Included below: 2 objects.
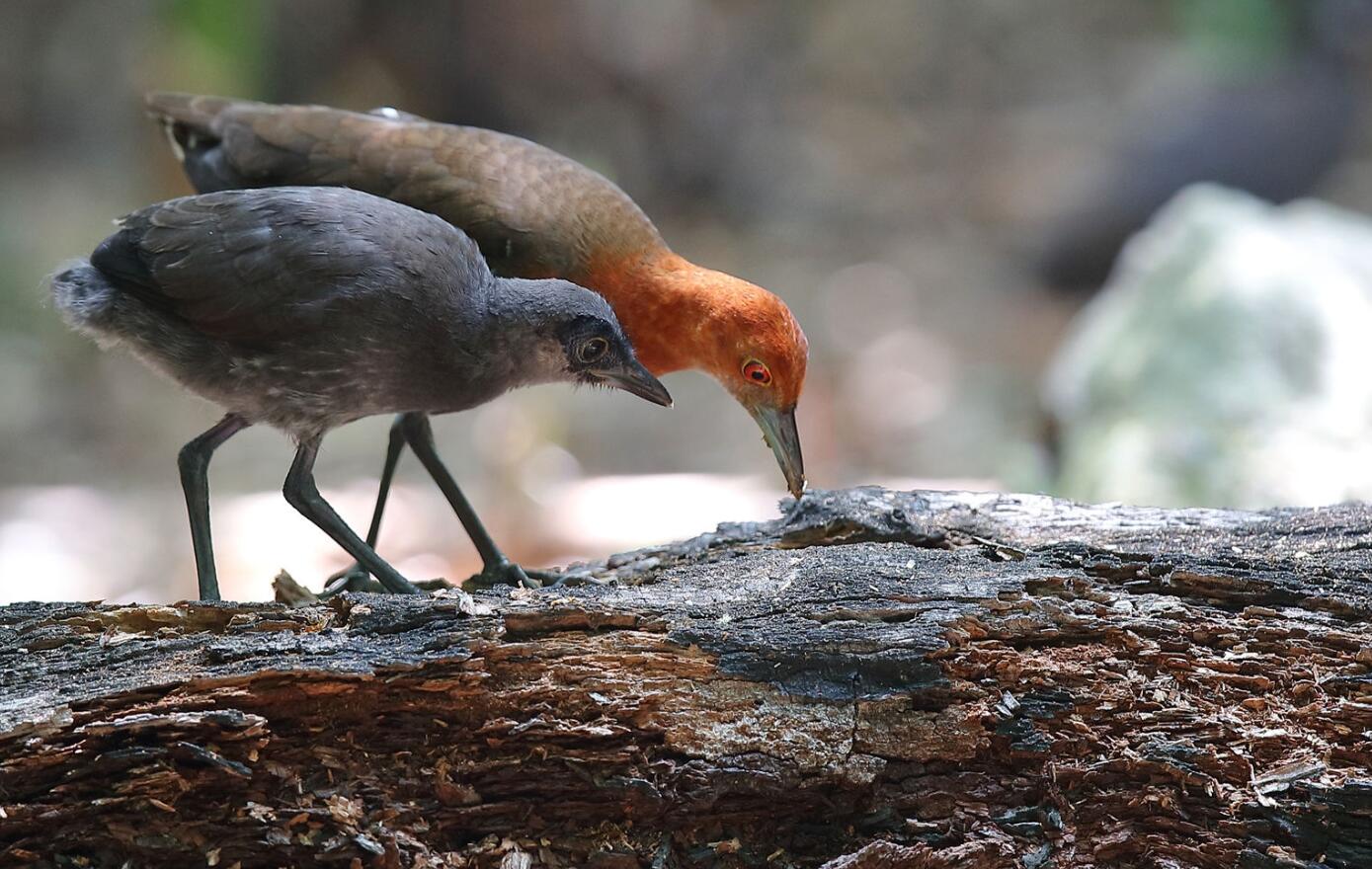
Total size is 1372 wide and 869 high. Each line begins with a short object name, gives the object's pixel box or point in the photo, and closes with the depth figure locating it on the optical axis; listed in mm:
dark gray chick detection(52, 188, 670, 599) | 6664
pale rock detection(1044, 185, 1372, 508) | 12906
